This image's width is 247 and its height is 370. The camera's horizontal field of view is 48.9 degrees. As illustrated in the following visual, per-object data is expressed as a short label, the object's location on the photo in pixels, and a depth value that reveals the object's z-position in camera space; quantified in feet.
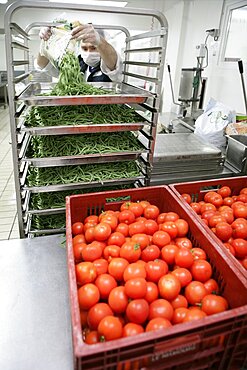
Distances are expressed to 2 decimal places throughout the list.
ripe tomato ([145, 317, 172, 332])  2.38
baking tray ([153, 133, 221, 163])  5.77
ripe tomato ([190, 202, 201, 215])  4.43
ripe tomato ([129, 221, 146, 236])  3.73
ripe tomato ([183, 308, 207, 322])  2.50
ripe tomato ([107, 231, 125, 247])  3.52
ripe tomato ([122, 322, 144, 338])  2.41
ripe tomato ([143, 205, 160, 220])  4.16
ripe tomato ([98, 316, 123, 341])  2.40
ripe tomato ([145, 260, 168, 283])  3.01
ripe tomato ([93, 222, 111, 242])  3.56
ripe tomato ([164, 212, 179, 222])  3.93
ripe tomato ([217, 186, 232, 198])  4.88
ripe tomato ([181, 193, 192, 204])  4.53
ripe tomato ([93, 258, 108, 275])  3.14
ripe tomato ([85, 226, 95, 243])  3.64
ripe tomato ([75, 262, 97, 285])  2.98
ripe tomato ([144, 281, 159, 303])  2.78
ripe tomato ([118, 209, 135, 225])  3.97
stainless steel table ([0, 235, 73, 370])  2.84
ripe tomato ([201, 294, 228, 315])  2.65
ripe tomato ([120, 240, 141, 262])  3.23
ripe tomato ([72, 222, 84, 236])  3.88
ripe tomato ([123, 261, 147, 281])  2.92
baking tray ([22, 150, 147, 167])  4.25
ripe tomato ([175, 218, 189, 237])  3.76
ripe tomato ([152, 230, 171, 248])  3.53
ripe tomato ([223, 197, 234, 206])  4.65
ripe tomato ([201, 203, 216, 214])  4.41
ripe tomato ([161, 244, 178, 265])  3.32
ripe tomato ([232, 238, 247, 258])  3.57
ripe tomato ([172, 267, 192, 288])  3.01
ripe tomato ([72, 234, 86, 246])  3.61
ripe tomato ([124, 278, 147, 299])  2.69
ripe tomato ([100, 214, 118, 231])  3.80
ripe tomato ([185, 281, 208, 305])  2.86
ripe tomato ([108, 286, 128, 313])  2.71
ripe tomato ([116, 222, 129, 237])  3.77
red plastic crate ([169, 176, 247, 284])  4.72
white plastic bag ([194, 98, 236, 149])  7.79
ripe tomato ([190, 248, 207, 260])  3.32
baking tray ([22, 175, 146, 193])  4.35
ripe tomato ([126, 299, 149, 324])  2.56
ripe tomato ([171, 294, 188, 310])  2.81
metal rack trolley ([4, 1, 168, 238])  3.66
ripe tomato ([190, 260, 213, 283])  3.11
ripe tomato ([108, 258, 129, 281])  3.06
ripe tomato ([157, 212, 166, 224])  4.04
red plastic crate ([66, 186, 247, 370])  2.08
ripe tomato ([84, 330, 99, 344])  2.44
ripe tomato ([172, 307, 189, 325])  2.60
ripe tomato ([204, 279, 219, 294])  3.01
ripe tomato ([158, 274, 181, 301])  2.80
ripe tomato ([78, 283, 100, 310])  2.73
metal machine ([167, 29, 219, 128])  12.85
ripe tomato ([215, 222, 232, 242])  3.80
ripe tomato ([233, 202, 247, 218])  4.23
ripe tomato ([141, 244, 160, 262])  3.35
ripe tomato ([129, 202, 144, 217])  4.12
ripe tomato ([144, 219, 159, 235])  3.84
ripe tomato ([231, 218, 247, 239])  3.81
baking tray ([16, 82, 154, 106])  3.76
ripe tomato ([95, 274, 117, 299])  2.88
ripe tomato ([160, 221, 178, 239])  3.67
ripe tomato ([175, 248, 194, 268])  3.19
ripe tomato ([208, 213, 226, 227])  3.99
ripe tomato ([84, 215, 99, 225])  3.96
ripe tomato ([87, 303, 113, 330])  2.61
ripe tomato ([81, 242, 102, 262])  3.31
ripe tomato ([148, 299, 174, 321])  2.60
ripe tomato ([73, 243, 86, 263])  3.41
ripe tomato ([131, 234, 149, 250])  3.47
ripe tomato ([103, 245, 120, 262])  3.34
